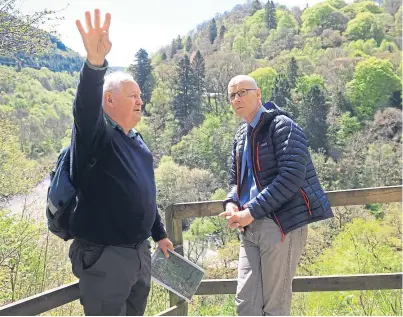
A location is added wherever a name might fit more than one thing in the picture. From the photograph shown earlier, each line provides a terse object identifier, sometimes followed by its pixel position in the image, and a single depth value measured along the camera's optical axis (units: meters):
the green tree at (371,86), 57.44
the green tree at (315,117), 50.41
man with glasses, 2.01
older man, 1.56
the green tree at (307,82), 59.41
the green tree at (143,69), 70.88
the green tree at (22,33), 9.52
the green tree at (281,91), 57.38
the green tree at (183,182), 38.97
